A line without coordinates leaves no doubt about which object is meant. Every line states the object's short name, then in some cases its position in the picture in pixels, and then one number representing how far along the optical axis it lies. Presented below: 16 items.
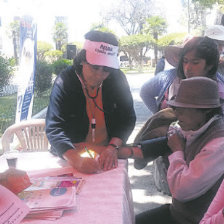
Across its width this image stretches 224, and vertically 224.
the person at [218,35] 3.10
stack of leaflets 1.27
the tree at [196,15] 37.88
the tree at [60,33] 36.96
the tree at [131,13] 41.09
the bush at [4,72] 8.02
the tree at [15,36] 35.19
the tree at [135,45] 26.55
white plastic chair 2.66
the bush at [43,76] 10.41
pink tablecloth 1.27
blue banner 4.23
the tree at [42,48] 25.96
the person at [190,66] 2.17
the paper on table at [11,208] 1.08
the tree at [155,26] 32.69
